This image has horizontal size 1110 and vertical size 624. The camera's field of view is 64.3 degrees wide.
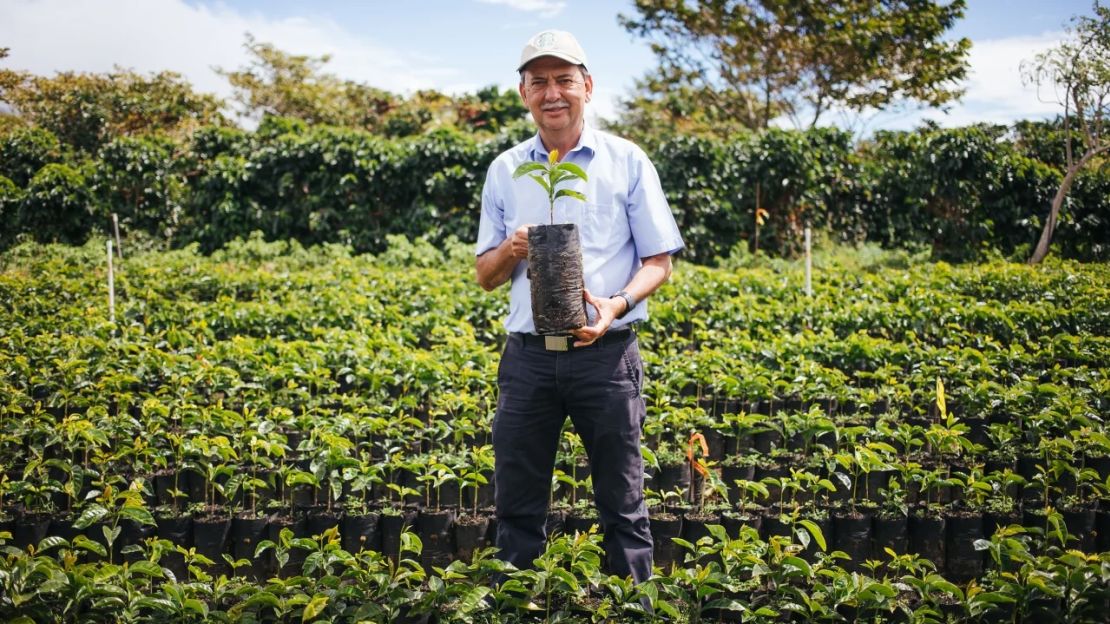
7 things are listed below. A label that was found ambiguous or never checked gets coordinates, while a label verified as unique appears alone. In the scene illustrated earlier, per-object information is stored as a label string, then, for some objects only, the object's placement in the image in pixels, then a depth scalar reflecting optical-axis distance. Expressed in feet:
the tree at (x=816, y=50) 67.10
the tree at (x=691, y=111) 74.43
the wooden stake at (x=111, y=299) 23.61
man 9.46
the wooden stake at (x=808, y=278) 27.34
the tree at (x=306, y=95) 79.46
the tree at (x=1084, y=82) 40.63
